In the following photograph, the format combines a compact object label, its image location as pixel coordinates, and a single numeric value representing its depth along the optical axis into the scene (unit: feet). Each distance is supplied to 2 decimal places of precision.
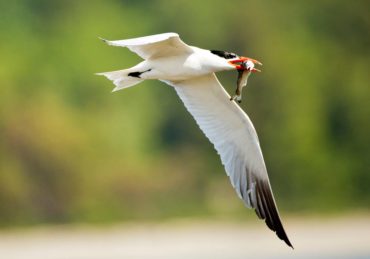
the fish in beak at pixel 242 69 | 48.83
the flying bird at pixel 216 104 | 48.52
